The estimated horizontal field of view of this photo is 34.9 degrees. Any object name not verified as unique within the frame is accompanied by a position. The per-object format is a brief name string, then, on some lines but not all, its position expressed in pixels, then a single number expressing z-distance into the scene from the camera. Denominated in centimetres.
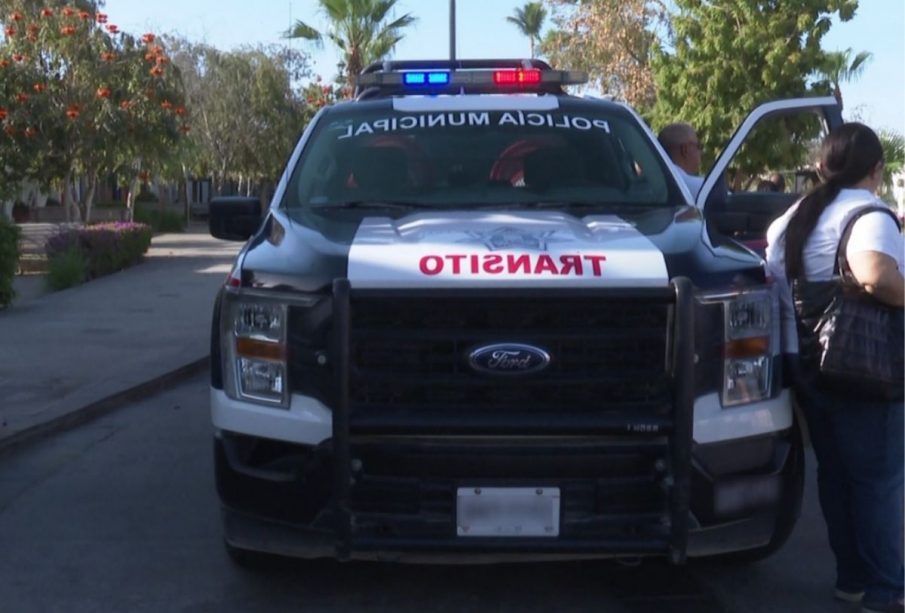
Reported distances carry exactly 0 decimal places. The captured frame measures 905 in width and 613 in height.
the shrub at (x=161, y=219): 3972
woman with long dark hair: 527
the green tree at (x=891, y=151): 2262
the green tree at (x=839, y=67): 2833
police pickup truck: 496
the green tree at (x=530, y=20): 6838
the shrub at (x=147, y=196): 5699
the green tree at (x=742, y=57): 2686
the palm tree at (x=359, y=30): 3634
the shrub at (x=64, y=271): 2034
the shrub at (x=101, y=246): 2219
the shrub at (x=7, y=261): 1648
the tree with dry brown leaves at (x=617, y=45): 3666
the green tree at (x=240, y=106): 4478
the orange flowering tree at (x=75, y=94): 2605
